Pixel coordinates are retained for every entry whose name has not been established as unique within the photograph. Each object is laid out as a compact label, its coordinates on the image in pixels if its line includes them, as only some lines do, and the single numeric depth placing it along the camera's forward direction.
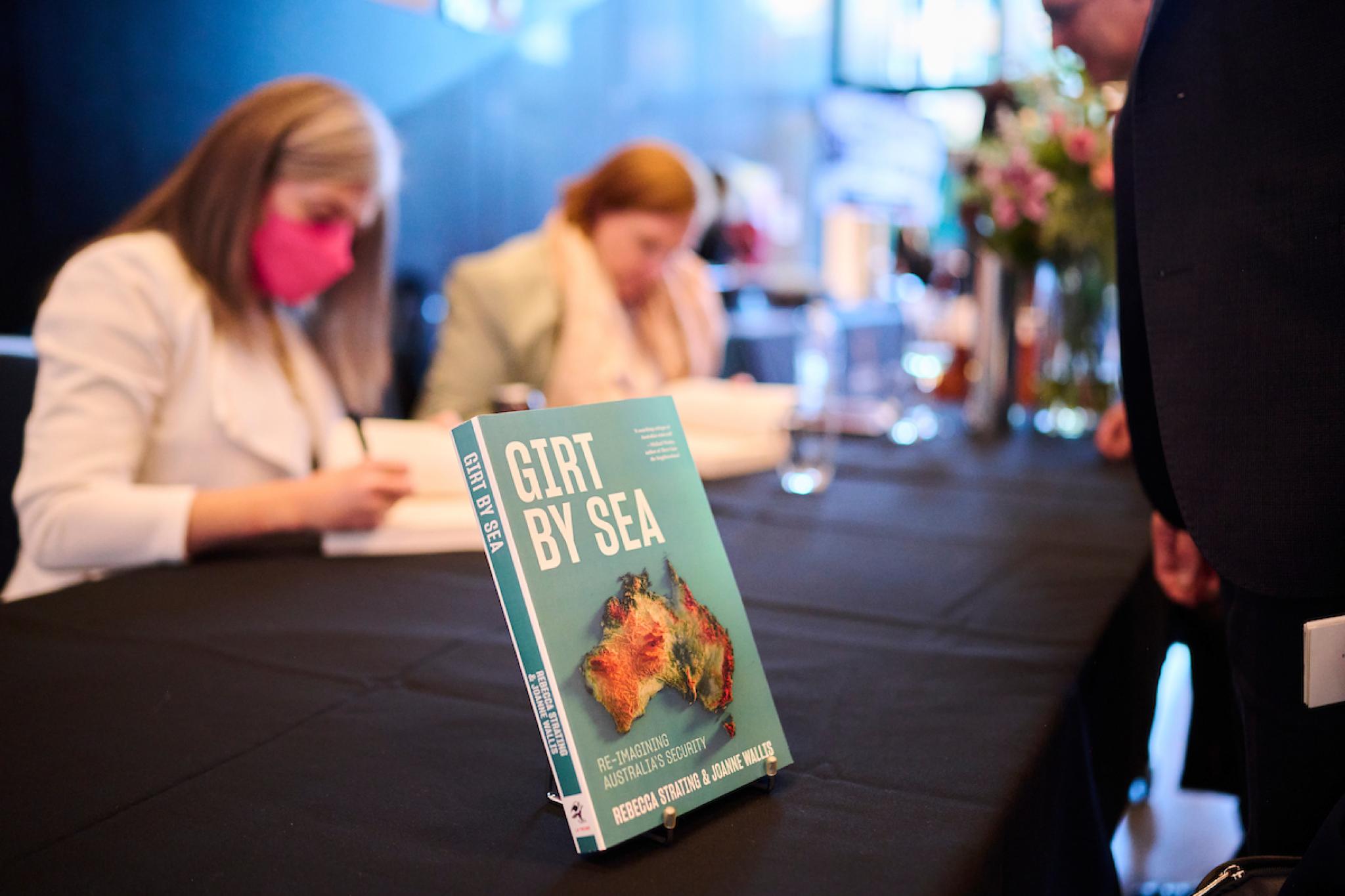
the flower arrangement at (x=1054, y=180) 1.97
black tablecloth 0.51
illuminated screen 7.18
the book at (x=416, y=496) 1.14
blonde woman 1.11
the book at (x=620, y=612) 0.52
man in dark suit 0.73
